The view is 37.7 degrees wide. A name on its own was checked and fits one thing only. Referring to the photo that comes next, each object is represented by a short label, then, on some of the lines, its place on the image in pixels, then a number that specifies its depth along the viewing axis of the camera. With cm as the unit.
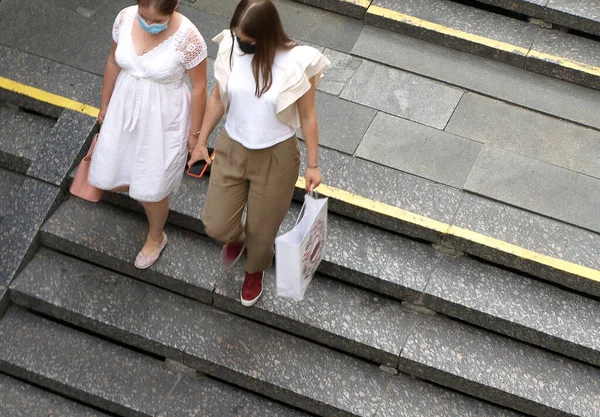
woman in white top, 407
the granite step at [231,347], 523
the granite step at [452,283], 519
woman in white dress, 450
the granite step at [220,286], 530
